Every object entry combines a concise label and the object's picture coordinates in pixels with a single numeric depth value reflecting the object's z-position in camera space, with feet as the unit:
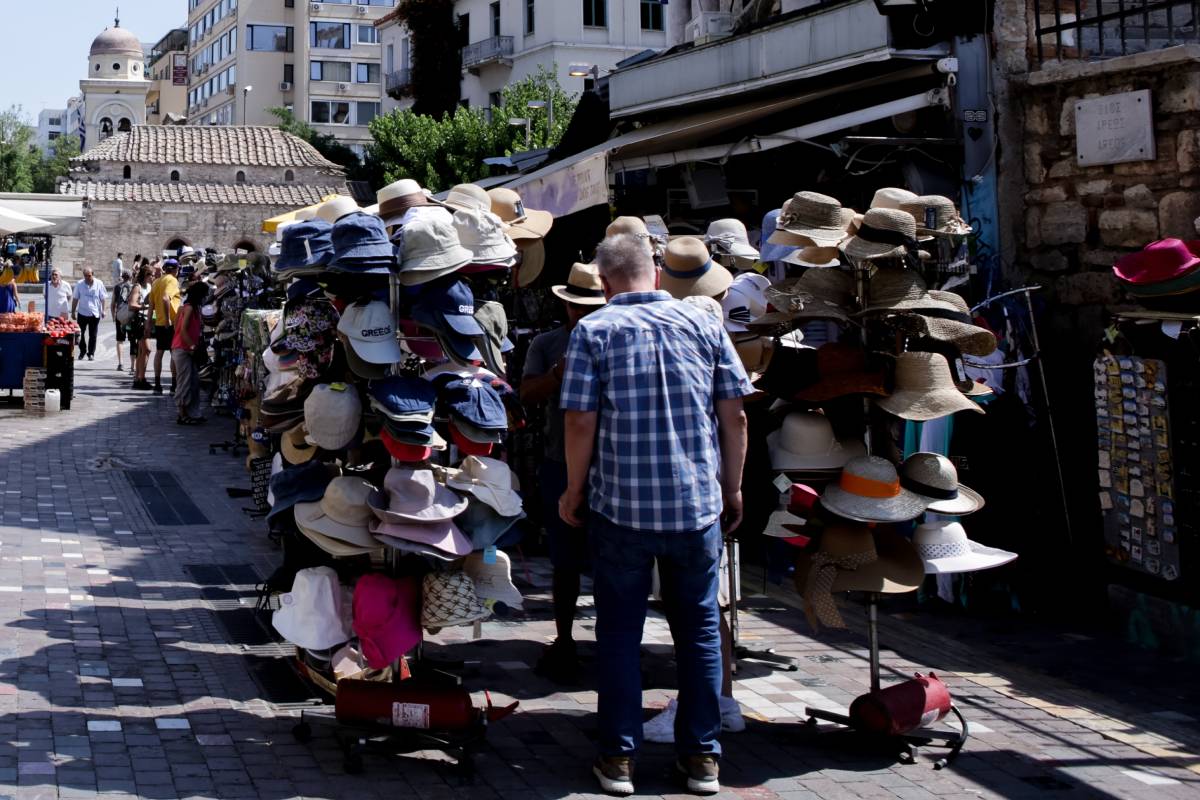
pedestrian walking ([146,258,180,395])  58.23
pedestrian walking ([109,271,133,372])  71.15
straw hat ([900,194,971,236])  18.03
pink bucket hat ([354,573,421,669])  16.51
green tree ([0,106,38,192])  246.47
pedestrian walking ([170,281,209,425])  50.03
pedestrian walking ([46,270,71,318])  73.00
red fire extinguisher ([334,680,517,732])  16.08
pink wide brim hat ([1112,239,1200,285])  21.09
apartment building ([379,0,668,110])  154.10
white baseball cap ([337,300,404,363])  16.49
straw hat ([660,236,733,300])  19.46
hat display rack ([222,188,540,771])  16.43
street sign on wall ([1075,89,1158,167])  23.56
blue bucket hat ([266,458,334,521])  17.29
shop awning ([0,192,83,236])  58.95
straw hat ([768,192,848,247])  18.37
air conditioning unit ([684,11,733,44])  42.83
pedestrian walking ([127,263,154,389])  65.25
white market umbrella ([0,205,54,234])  52.70
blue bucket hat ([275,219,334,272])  17.08
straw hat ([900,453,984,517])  17.42
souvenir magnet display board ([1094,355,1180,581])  22.03
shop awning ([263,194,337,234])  32.24
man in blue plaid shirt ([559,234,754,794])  15.26
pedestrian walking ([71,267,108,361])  74.28
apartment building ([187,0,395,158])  262.06
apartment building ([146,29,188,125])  347.36
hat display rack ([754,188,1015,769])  17.33
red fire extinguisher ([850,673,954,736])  16.71
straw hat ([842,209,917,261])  17.30
